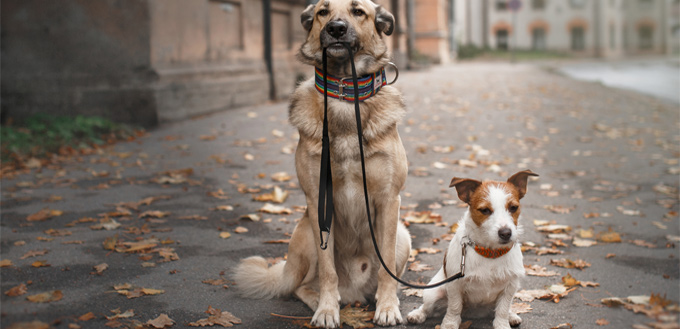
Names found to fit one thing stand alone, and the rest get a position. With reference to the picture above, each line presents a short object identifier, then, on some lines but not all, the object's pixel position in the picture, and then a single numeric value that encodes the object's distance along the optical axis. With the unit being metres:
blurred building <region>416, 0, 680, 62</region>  52.94
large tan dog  3.54
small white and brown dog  3.03
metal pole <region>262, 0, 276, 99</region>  13.48
